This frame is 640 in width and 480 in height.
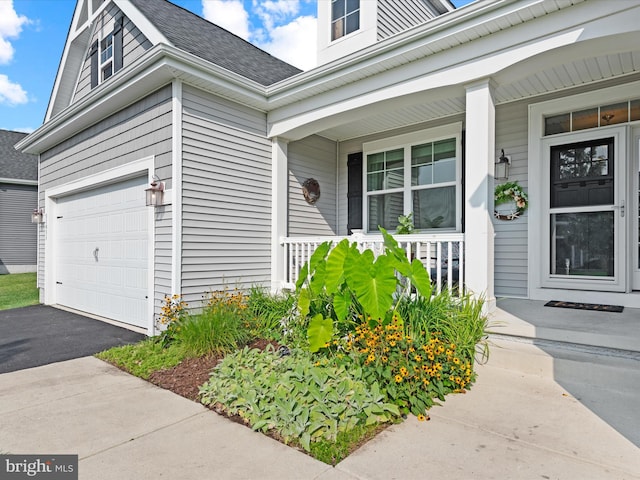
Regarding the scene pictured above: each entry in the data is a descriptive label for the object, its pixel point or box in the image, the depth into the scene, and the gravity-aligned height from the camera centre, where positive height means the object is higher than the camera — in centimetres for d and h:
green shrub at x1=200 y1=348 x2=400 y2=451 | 233 -107
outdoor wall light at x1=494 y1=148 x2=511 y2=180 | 502 +98
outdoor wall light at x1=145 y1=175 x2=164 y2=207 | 452 +54
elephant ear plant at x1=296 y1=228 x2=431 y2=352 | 295 -36
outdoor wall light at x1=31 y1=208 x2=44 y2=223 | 737 +43
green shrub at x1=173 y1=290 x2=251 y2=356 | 370 -91
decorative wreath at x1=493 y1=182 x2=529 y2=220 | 488 +58
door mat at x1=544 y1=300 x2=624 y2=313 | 408 -71
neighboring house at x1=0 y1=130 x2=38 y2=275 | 1247 +85
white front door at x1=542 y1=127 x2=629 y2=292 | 436 +38
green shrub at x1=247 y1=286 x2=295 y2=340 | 411 -82
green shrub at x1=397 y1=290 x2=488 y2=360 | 308 -66
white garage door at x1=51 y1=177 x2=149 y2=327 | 516 -19
